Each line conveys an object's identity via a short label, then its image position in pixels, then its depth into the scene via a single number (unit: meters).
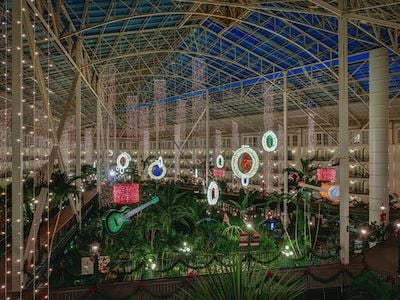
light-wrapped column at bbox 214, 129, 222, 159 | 40.66
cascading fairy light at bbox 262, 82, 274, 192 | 27.76
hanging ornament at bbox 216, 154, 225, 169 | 25.53
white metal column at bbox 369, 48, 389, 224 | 17.17
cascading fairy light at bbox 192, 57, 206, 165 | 27.23
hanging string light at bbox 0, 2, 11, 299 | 8.95
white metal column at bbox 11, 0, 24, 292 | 8.55
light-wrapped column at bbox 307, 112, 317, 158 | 32.07
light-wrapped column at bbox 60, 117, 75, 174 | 33.84
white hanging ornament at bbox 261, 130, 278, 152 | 17.02
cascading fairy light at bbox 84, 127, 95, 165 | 44.09
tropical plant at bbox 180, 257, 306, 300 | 4.85
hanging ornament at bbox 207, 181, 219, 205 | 16.91
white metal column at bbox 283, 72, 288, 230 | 19.09
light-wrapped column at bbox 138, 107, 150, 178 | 32.06
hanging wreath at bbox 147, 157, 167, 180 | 21.39
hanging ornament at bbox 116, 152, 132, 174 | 24.06
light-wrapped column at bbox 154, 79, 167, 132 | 28.48
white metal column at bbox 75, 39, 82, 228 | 17.12
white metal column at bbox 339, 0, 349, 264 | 12.37
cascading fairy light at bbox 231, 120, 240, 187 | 38.08
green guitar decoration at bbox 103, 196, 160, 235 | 12.30
